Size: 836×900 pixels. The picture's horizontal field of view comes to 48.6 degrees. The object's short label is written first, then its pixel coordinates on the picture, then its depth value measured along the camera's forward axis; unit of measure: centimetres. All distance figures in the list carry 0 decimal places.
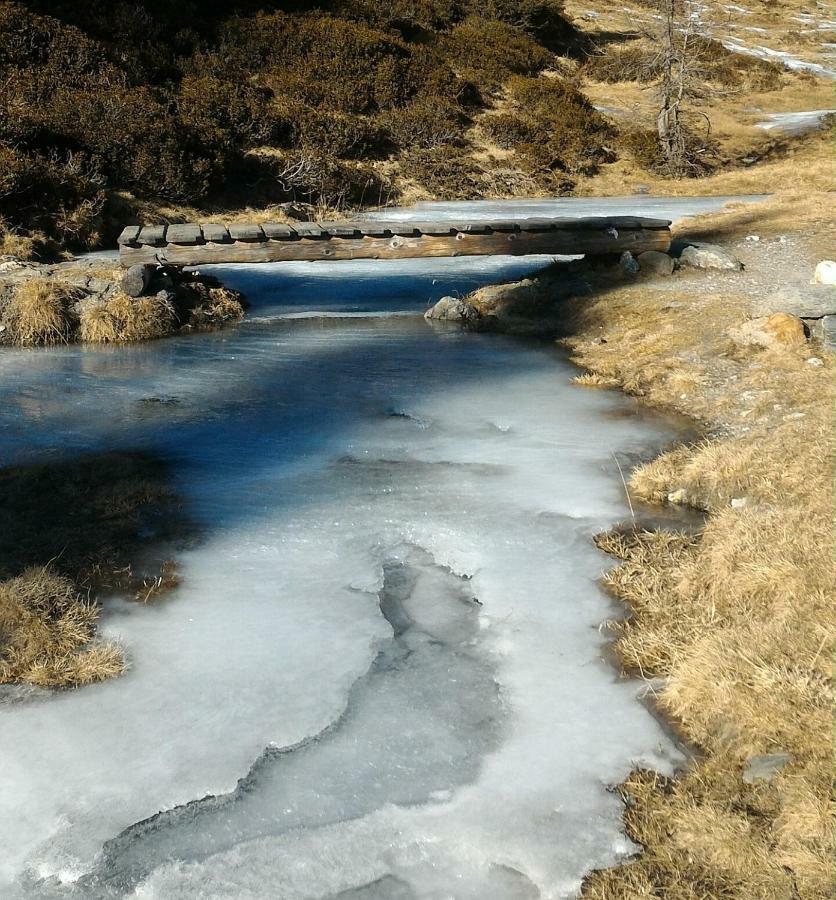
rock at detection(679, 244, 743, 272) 1173
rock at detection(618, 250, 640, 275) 1201
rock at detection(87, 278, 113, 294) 1104
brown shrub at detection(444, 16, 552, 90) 2545
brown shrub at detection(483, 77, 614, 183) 2158
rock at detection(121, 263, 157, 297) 1088
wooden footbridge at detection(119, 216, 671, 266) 1109
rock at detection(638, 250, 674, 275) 1195
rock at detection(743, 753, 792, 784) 340
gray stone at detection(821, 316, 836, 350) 833
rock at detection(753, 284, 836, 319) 891
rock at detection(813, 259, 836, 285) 984
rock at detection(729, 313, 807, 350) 853
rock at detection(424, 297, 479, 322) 1161
